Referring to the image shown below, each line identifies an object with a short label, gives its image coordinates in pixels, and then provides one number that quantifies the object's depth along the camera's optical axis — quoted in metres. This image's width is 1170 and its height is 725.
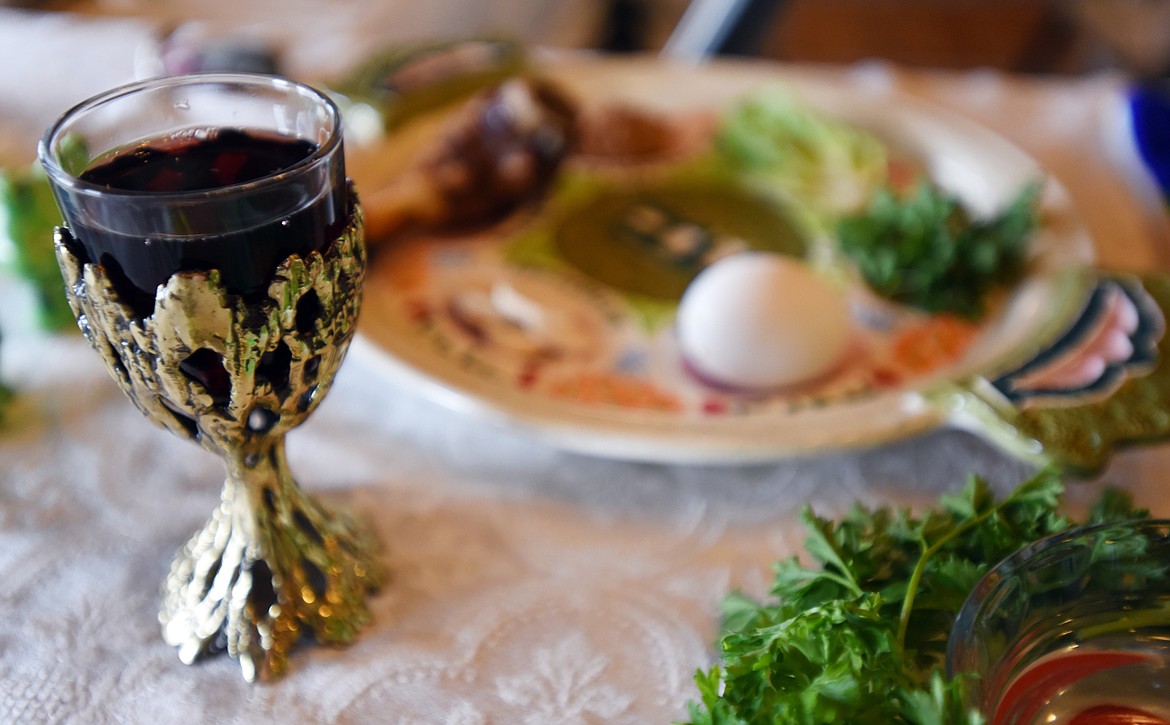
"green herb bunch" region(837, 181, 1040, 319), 0.66
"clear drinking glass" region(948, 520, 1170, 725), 0.34
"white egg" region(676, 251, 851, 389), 0.58
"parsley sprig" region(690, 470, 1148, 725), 0.32
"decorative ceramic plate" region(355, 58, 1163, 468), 0.50
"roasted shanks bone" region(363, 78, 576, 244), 0.75
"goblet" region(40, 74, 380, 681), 0.34
